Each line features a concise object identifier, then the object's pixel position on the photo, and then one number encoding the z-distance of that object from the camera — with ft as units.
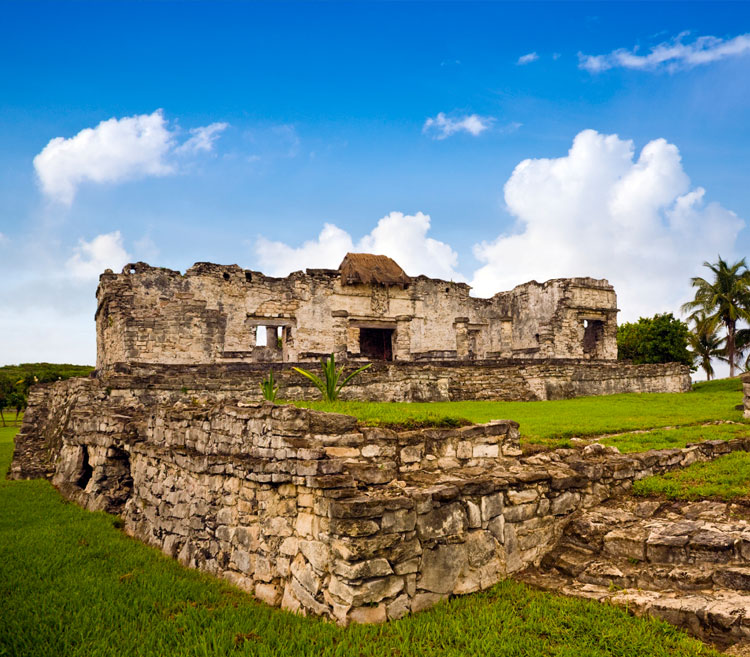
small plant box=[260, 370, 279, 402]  22.50
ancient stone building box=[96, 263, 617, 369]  62.03
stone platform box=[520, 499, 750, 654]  12.73
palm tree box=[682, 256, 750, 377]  98.94
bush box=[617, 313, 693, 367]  94.32
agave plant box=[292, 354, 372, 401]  23.20
